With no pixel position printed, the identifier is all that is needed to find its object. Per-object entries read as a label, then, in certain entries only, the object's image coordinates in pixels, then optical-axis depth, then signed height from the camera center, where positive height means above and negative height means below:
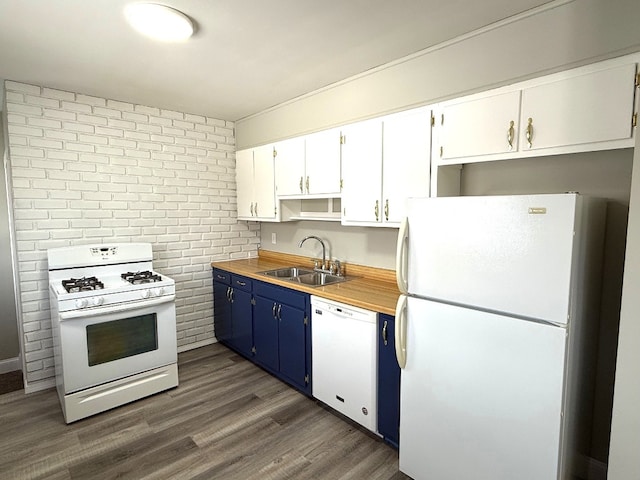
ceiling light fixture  1.79 +1.00
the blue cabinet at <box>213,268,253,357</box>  3.36 -1.01
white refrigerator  1.41 -0.55
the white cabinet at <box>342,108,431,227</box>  2.24 +0.30
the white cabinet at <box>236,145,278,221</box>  3.49 +0.27
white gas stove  2.50 -0.91
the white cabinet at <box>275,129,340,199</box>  2.81 +0.38
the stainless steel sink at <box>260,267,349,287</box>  3.12 -0.61
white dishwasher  2.24 -1.00
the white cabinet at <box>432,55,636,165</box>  1.56 +0.47
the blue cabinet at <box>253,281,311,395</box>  2.74 -1.02
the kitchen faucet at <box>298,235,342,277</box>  3.15 -0.51
